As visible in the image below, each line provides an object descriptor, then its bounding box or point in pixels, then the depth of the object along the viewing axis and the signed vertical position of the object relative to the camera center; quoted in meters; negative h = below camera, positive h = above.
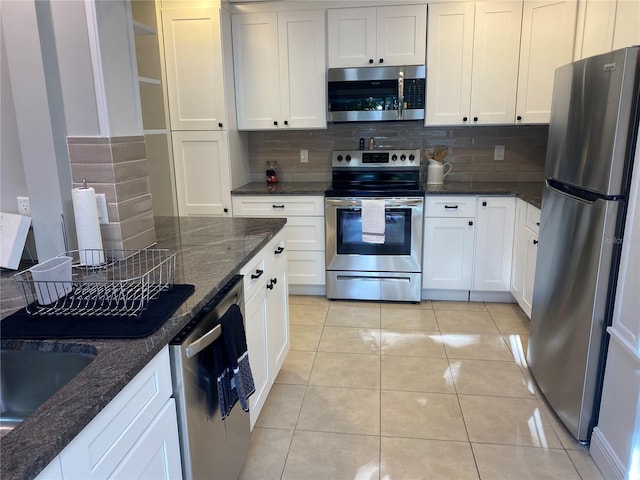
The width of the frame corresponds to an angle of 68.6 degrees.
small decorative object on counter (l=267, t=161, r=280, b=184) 4.16 -0.28
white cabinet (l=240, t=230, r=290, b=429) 2.02 -0.83
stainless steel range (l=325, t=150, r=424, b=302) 3.60 -0.77
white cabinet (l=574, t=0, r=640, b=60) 2.33 +0.61
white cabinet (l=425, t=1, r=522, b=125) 3.46 +0.55
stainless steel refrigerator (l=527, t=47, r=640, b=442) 1.83 -0.37
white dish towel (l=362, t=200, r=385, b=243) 3.58 -0.61
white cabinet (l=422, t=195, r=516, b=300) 3.56 -0.81
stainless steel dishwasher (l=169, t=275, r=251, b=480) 1.33 -0.78
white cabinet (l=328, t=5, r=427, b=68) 3.54 +0.77
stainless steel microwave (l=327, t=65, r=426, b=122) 3.60 +0.35
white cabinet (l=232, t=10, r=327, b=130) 3.66 +0.56
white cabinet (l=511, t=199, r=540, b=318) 3.14 -0.80
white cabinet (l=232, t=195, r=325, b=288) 3.76 -0.63
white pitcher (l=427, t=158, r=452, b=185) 3.91 -0.28
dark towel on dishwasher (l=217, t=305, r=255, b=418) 1.56 -0.77
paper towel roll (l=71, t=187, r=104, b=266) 1.68 -0.29
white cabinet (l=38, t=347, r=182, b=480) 0.91 -0.64
